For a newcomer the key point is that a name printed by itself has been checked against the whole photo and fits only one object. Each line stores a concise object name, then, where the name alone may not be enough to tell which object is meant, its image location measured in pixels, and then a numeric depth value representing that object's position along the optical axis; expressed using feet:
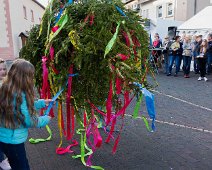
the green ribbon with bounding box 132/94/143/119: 11.94
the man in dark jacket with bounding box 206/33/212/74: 37.47
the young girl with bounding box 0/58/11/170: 11.90
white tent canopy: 44.00
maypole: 9.73
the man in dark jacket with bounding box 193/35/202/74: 37.86
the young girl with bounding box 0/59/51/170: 8.87
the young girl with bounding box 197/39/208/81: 35.78
